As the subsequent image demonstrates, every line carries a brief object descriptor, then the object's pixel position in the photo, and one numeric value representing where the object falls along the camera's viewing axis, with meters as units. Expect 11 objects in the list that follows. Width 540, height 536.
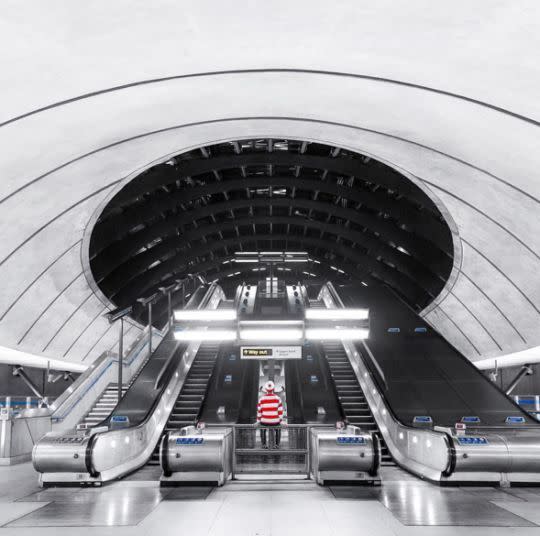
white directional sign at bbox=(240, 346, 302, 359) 16.11
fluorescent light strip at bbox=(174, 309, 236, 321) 15.66
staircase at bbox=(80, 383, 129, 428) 17.72
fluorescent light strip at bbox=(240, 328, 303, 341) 15.83
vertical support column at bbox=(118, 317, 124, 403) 15.82
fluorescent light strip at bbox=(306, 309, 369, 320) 15.73
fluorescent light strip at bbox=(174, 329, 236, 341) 15.96
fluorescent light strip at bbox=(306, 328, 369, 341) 15.92
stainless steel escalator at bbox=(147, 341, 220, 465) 16.11
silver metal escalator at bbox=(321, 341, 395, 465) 15.89
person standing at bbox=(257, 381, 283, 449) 12.66
